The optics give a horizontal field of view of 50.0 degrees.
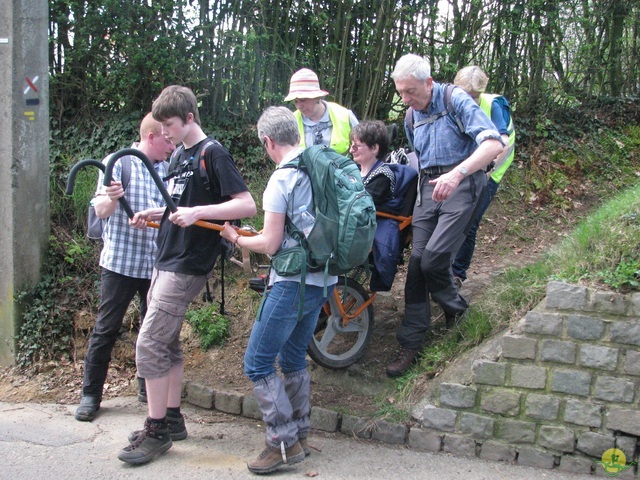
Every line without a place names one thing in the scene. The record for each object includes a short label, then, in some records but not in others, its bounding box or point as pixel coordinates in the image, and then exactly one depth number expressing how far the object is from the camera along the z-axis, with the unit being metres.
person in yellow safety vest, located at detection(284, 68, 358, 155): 5.21
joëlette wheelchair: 4.81
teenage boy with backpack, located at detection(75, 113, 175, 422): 4.59
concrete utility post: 5.36
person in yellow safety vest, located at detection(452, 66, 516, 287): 5.19
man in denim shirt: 4.41
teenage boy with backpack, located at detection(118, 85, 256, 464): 3.95
